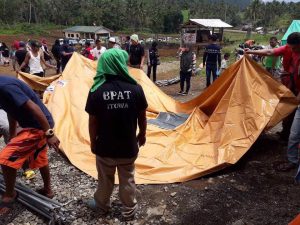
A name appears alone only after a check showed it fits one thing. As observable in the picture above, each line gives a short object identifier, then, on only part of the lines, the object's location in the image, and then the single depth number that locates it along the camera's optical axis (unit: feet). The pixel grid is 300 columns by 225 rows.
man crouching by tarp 7.71
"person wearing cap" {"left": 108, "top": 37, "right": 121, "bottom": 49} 21.80
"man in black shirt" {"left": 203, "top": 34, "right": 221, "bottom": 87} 23.48
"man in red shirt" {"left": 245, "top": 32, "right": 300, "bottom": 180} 10.80
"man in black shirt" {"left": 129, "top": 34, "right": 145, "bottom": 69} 21.59
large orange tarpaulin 11.15
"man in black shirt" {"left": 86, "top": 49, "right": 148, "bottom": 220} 7.38
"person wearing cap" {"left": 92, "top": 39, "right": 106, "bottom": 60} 25.51
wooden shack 77.73
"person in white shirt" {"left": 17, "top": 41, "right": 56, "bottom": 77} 19.11
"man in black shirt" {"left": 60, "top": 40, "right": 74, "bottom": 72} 28.52
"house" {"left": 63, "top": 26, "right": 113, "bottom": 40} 129.87
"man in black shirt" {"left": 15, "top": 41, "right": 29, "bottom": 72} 22.77
